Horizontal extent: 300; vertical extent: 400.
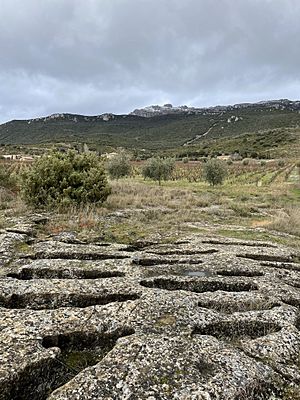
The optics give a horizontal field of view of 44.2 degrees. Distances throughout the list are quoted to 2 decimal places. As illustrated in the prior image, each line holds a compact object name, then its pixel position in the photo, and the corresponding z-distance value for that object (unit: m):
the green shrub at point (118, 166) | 64.12
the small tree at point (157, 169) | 62.94
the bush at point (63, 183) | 19.98
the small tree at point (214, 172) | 55.72
